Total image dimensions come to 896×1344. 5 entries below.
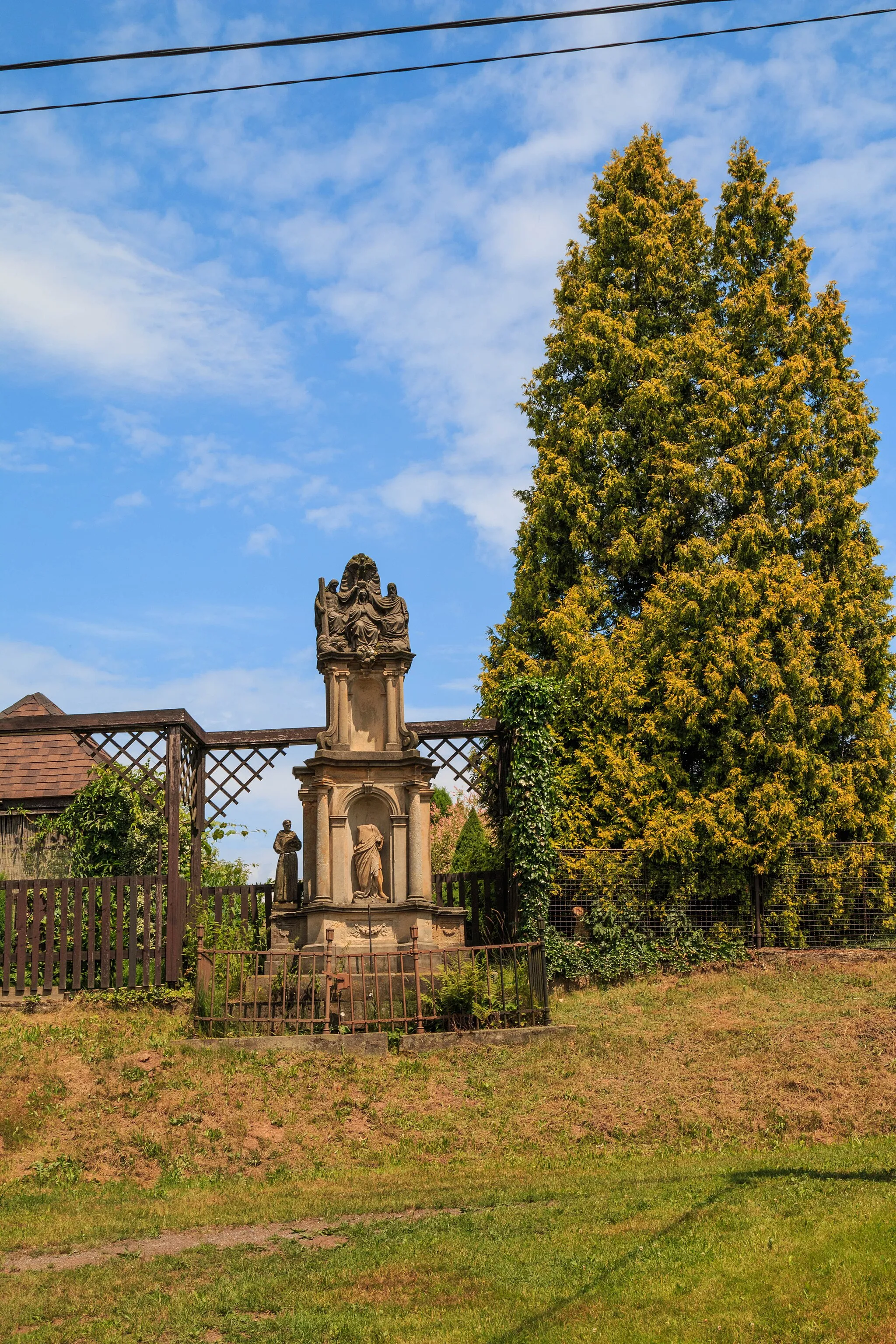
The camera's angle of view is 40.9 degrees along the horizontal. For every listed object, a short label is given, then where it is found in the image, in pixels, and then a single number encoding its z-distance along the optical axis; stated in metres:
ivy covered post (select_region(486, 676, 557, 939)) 16.39
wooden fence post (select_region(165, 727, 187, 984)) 15.06
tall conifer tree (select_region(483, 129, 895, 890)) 17.31
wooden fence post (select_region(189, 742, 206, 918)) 16.92
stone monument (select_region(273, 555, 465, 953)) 15.34
